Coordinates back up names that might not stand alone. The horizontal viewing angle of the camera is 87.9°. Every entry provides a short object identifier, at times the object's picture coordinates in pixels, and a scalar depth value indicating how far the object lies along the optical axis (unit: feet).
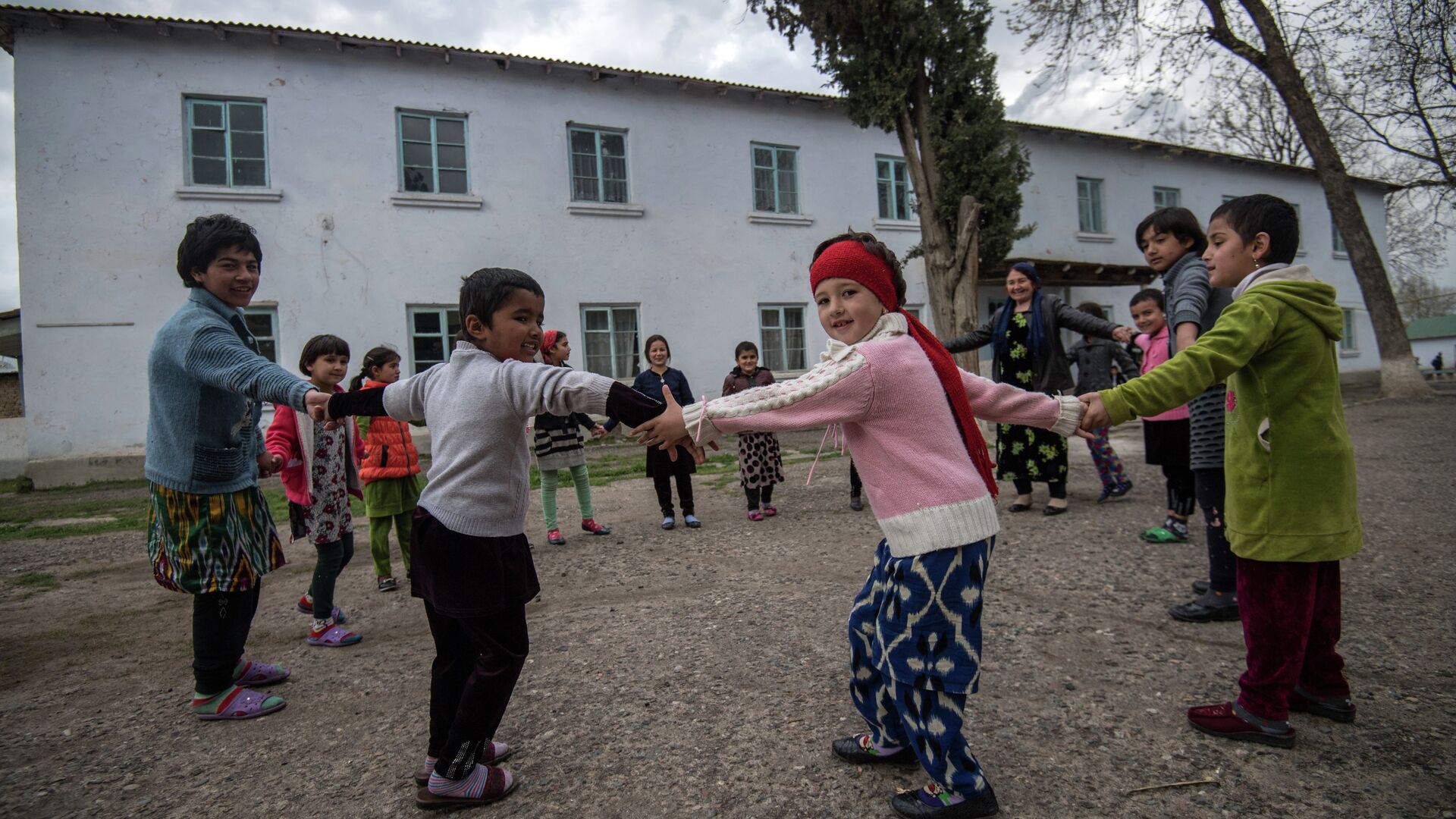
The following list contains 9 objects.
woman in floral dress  18.20
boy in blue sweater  9.08
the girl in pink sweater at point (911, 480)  6.45
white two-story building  36.94
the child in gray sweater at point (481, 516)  7.12
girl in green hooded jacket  7.60
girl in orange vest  14.84
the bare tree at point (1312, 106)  45.29
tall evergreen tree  41.09
